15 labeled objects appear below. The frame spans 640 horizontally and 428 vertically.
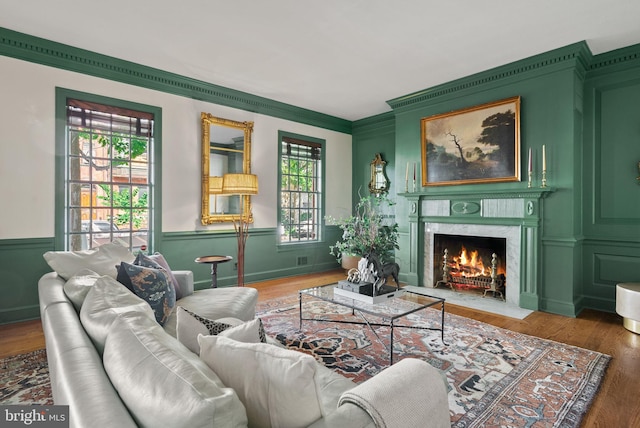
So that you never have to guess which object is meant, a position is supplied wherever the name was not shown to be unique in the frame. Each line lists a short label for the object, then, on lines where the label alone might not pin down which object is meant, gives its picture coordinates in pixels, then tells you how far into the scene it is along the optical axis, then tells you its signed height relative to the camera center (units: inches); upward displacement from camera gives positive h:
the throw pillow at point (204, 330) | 47.8 -16.9
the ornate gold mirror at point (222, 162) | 185.6 +31.1
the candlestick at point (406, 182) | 205.8 +20.5
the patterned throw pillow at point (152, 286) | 81.1 -17.3
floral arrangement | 117.6 -8.4
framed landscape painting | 162.9 +37.0
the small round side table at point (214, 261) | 146.4 -19.5
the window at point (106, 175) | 150.8 +19.5
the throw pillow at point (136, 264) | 80.7 -13.5
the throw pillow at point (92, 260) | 87.0 -12.0
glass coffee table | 99.7 -28.2
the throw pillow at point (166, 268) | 105.4 -16.1
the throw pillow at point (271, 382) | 34.6 -17.7
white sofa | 28.7 -16.6
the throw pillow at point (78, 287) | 66.2 -14.5
